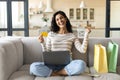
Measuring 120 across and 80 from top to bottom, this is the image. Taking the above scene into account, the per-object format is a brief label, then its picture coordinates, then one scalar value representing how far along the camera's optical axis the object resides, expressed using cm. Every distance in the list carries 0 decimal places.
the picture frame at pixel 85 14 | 877
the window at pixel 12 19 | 485
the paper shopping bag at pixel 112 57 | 239
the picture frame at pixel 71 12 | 881
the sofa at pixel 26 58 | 214
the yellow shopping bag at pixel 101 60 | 238
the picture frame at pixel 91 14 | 875
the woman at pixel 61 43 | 225
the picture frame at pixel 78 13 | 883
